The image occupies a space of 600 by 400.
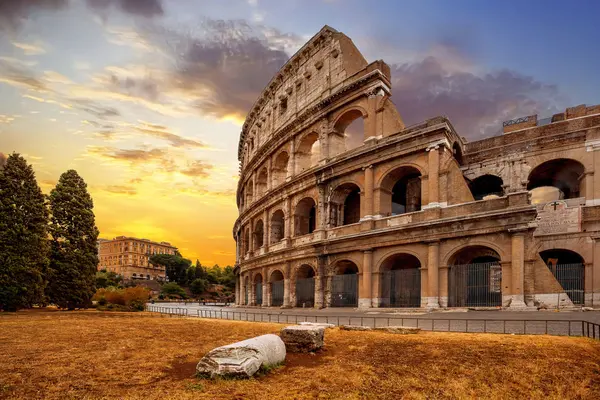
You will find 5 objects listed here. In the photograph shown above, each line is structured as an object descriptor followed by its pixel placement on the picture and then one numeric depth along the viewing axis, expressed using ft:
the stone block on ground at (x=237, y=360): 21.04
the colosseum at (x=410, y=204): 58.59
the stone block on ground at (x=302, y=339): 28.68
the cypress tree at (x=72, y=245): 79.56
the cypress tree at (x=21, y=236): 69.26
